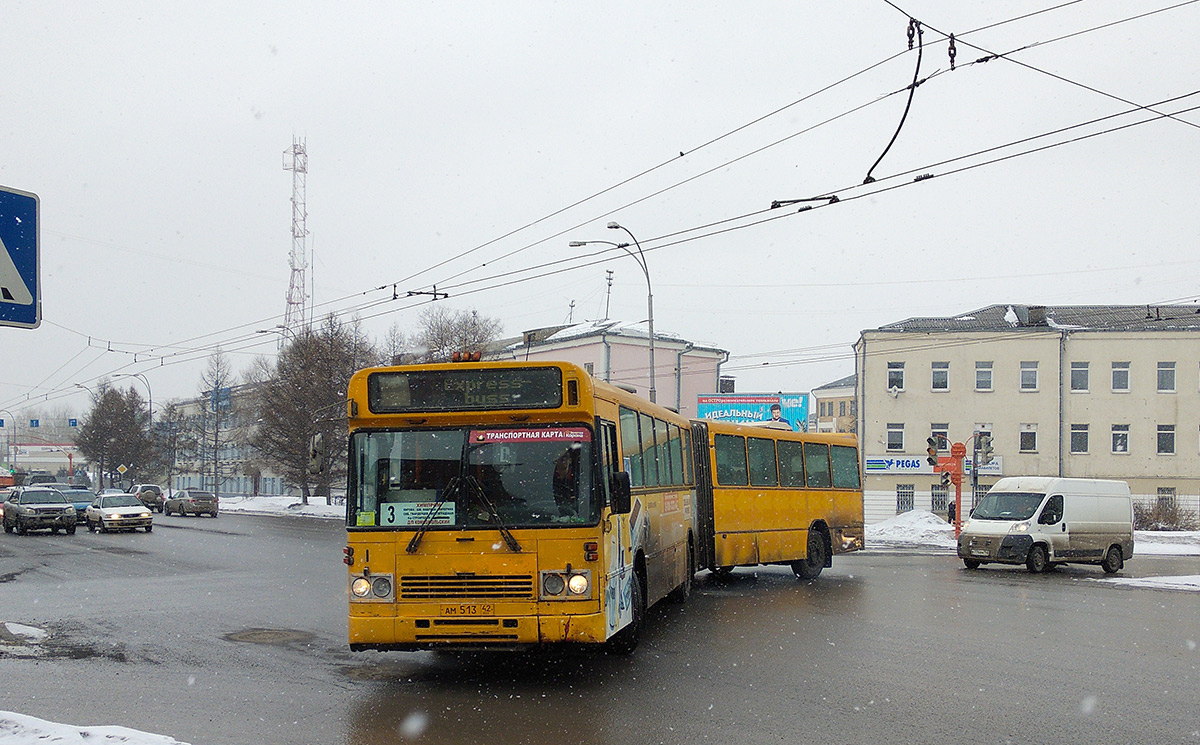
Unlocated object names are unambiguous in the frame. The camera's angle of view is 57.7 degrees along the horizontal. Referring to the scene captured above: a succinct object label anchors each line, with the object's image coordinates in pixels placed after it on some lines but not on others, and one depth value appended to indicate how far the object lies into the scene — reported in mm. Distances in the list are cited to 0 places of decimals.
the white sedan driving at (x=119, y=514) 37062
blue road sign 7273
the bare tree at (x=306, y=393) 59344
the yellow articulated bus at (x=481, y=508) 9141
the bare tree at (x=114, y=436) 87062
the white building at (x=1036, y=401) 55156
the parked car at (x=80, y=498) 43438
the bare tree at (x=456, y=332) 65875
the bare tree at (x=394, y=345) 70125
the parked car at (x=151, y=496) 60906
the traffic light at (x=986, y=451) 35697
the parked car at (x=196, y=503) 54344
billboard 55781
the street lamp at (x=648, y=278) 31762
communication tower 85812
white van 22516
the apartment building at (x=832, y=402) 117044
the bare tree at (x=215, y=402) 84250
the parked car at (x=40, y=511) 35844
